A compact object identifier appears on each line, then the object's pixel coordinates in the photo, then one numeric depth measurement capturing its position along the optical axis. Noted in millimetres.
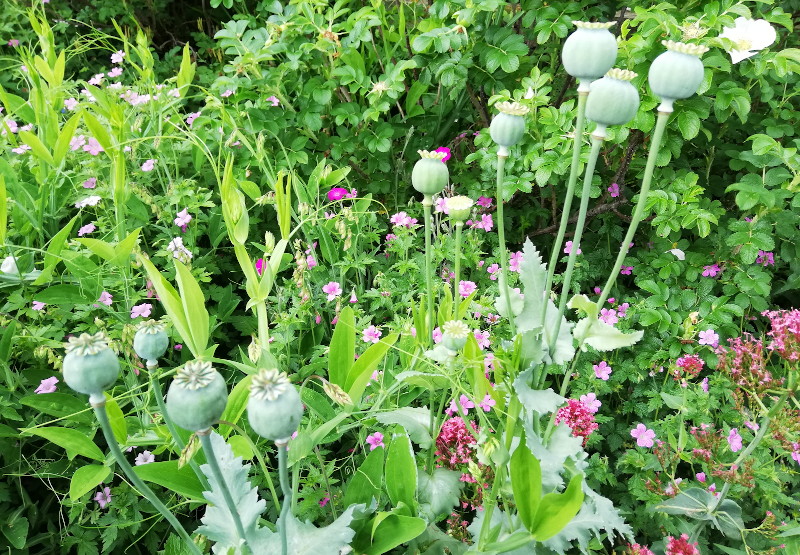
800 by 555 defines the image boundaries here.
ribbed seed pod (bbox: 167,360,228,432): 542
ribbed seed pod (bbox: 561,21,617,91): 652
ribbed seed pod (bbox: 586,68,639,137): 657
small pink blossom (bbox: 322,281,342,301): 1408
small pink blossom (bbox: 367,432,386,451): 1152
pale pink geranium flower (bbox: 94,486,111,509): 1130
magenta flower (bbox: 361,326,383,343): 1239
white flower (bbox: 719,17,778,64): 1346
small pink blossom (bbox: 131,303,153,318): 1283
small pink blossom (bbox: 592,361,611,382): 1326
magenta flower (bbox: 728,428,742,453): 1135
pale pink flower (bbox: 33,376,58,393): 1198
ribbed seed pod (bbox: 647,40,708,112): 648
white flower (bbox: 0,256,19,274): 1251
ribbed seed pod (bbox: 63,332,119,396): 560
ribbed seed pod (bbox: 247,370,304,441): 535
